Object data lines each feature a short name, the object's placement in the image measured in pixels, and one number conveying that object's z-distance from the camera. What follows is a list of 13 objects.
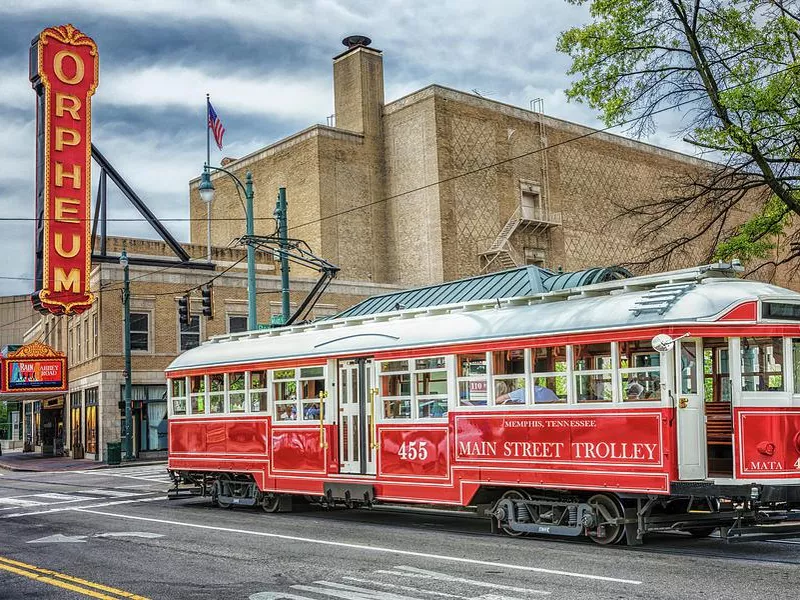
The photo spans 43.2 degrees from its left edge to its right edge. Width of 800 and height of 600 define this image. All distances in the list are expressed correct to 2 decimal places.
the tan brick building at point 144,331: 41.91
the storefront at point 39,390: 44.31
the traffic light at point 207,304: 29.22
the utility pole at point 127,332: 39.44
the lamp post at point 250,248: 25.70
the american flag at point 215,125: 43.66
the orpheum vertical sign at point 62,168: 39.88
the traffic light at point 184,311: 32.28
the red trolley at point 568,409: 12.38
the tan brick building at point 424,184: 51.75
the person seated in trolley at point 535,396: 13.86
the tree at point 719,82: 19.59
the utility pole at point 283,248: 25.66
